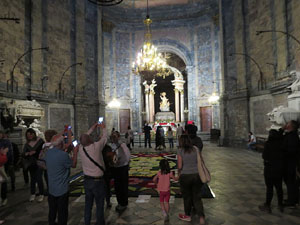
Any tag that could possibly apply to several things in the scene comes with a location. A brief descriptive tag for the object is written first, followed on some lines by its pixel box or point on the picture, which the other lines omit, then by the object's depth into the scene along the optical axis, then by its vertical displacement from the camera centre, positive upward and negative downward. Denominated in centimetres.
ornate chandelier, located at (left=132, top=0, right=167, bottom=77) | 1432 +406
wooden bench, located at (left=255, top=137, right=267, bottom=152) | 970 -93
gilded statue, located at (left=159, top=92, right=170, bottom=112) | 2320 +175
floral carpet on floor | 502 -155
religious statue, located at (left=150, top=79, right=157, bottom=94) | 2254 +360
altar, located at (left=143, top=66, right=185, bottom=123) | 2239 +180
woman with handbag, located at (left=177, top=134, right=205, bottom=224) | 325 -73
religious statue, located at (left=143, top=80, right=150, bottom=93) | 2250 +355
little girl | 342 -94
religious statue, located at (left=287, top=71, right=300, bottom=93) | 650 +98
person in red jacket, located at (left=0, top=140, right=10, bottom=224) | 361 -58
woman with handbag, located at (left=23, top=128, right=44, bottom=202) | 444 -70
